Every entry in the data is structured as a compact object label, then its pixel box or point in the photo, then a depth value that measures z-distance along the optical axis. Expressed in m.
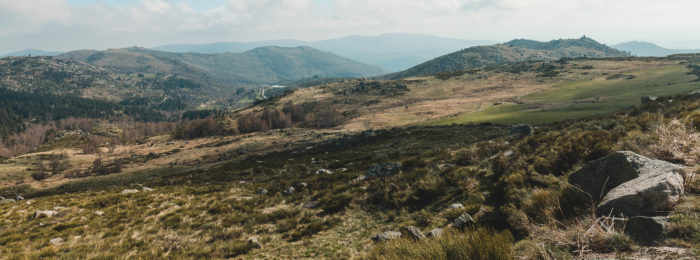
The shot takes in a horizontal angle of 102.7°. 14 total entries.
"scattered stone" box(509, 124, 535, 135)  26.97
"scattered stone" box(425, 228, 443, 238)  8.40
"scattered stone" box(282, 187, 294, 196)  19.80
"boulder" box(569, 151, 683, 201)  7.17
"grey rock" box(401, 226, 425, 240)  8.62
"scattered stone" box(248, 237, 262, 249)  11.10
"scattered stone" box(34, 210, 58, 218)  17.69
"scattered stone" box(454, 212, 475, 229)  8.80
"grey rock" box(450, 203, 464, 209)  10.85
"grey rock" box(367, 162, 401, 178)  19.50
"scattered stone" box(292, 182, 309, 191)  20.40
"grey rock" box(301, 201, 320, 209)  15.93
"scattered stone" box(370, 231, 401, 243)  9.34
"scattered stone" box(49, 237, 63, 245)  12.77
